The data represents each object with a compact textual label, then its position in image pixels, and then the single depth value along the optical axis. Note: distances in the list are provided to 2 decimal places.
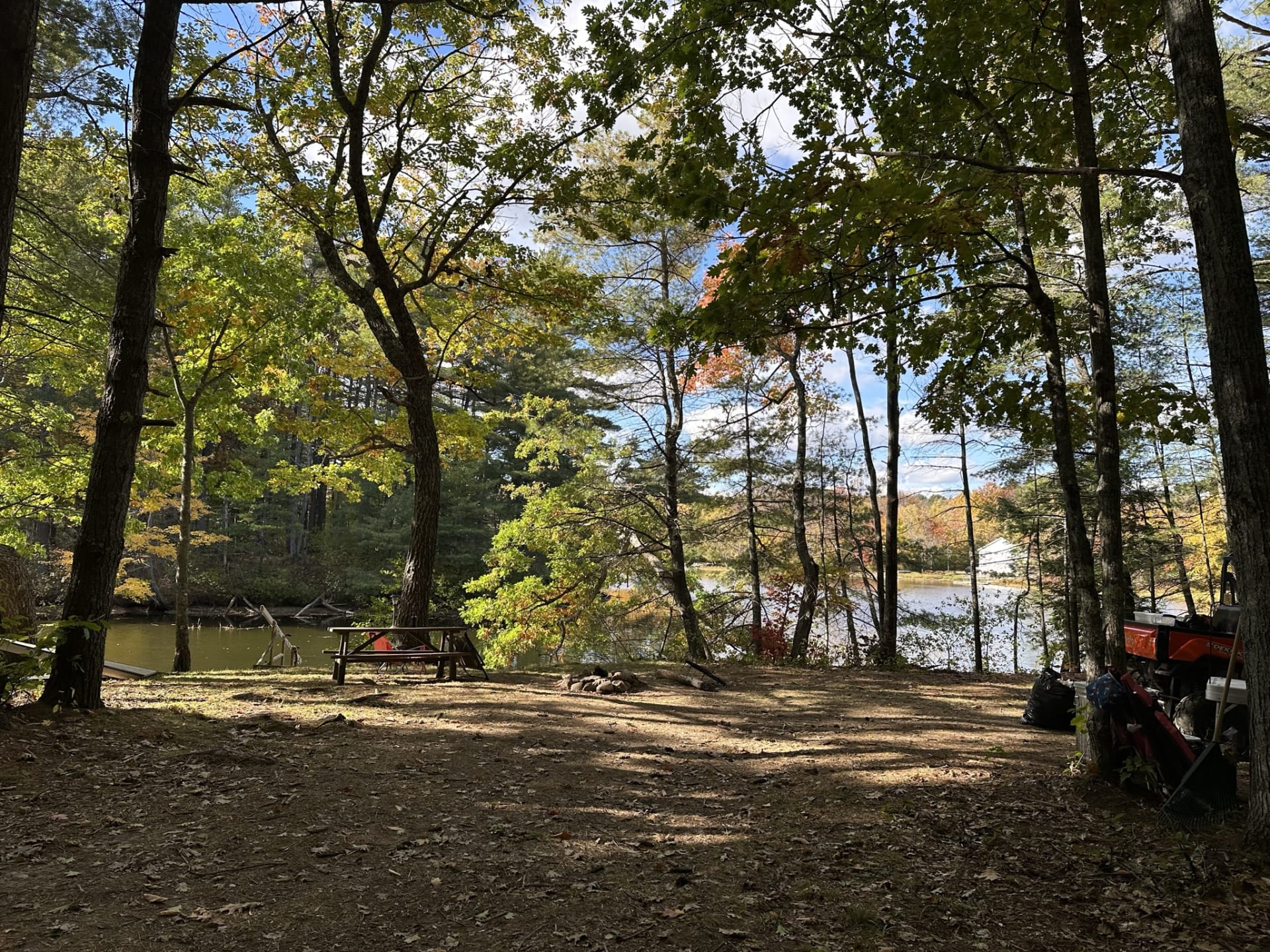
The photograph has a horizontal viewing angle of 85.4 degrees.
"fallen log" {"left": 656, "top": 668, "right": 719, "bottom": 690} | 8.57
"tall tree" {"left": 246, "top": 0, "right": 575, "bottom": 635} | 8.66
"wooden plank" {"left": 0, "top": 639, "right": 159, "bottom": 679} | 9.05
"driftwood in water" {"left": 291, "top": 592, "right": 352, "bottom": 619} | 25.33
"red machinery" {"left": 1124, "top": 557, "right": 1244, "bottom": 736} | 4.82
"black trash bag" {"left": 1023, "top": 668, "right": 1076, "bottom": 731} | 6.12
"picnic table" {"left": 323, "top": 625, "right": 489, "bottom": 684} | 7.67
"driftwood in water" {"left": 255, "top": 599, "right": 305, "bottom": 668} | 12.23
